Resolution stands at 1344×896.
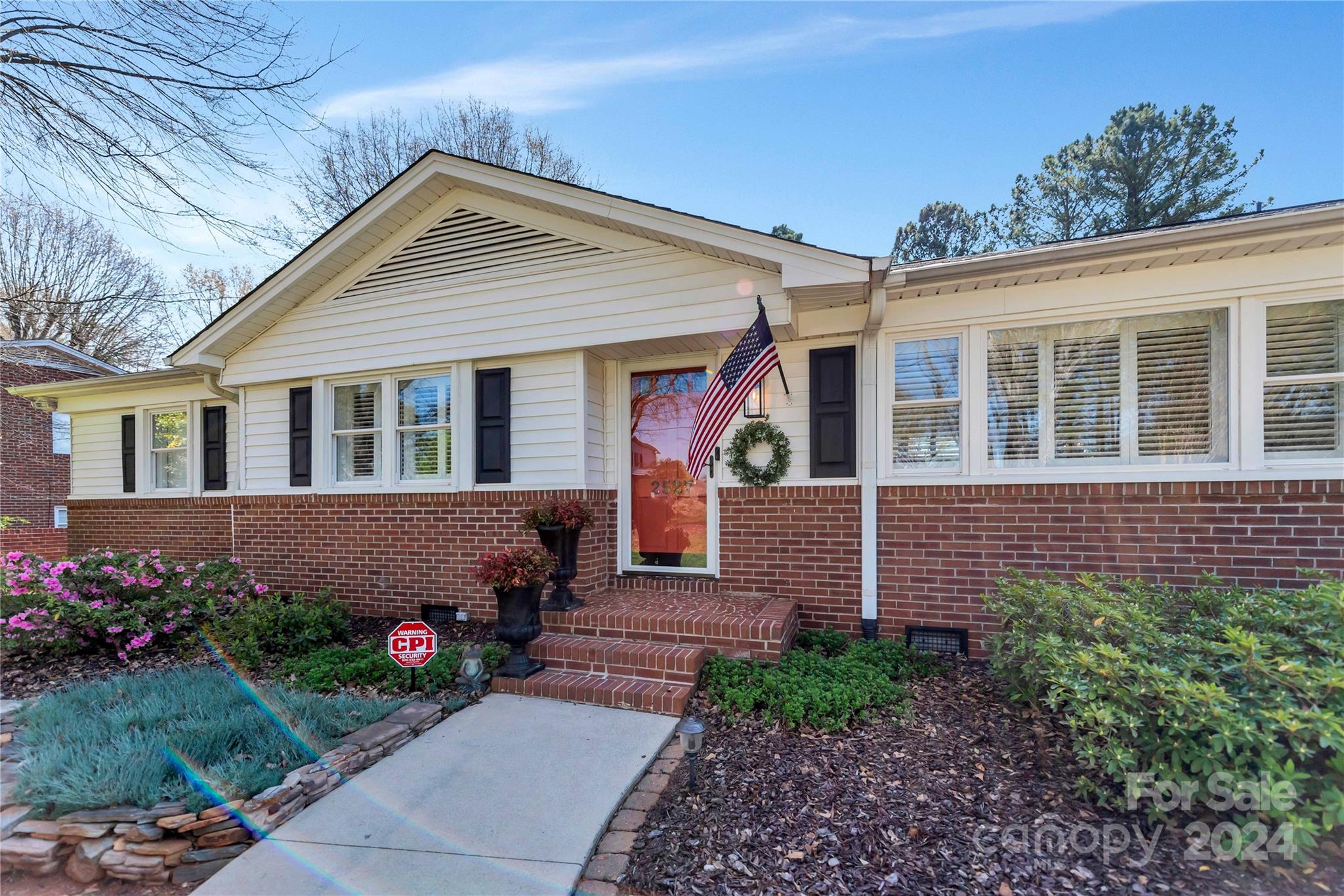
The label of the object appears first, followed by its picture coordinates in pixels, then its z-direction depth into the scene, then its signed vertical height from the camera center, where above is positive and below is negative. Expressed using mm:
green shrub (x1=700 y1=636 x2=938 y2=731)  3393 -1580
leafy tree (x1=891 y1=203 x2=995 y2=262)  15688 +6350
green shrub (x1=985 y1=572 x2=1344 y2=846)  2119 -1039
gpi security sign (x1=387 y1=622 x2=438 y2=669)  3898 -1394
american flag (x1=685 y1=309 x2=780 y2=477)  4176 +478
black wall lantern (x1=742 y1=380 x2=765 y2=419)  5172 +417
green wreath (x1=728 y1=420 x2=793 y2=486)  5074 -49
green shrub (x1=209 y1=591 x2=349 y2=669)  4734 -1642
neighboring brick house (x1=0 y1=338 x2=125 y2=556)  13102 -98
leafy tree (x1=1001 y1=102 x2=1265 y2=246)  11594 +6172
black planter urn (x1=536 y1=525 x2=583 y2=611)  4797 -965
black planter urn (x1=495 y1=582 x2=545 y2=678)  4172 -1349
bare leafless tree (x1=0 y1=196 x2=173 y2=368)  15492 +4992
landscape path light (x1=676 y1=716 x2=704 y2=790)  2754 -1448
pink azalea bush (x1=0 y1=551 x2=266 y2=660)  4859 -1426
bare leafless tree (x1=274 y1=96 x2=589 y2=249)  14477 +7962
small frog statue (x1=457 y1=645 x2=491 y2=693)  4051 -1640
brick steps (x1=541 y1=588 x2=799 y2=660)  4141 -1385
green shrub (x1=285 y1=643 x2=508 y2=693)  4148 -1726
